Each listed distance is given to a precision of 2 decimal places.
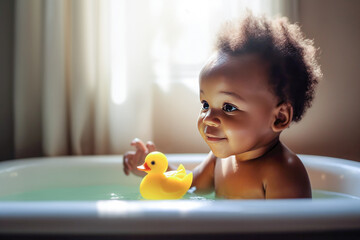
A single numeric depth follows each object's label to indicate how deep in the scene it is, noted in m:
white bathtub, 0.61
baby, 0.88
